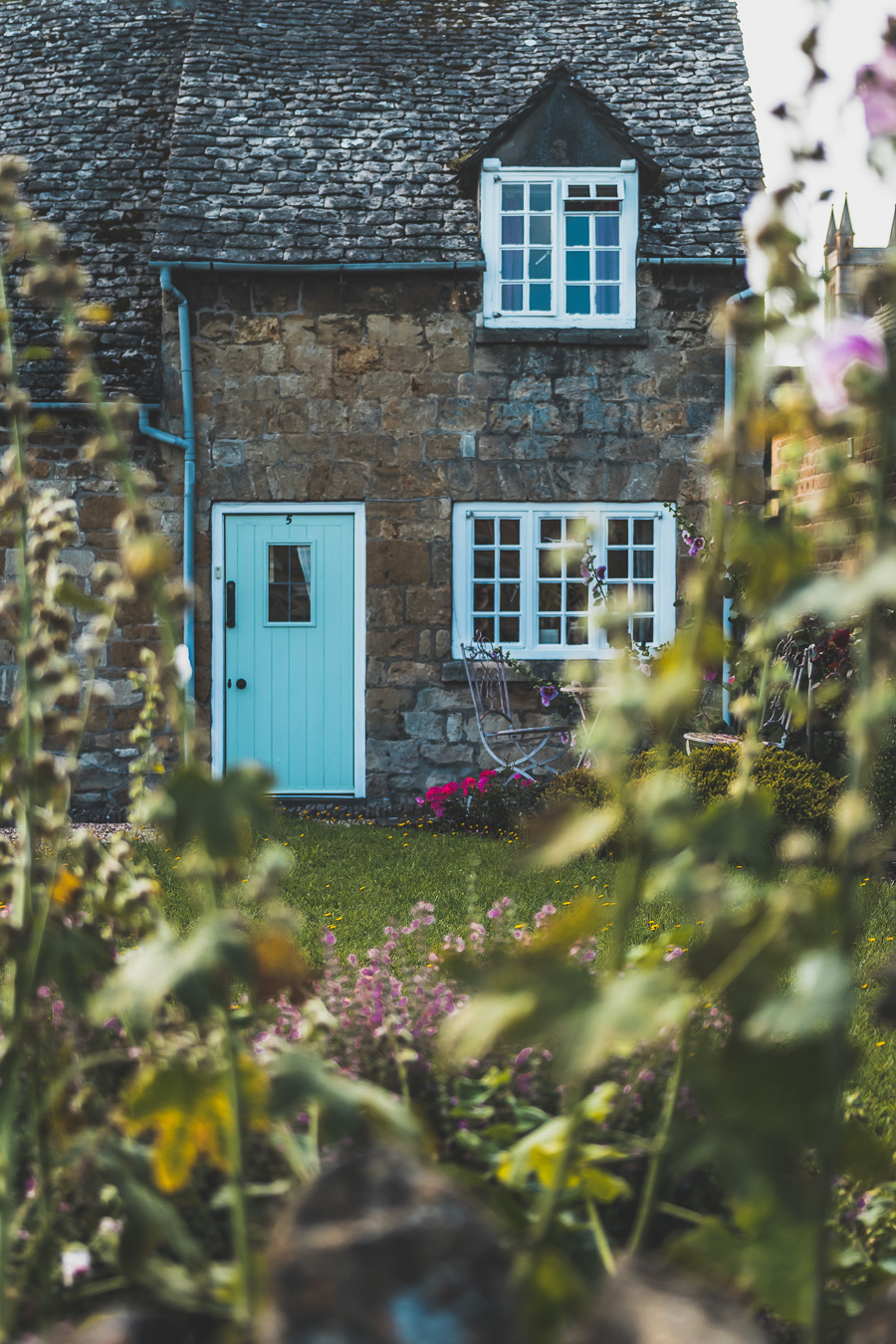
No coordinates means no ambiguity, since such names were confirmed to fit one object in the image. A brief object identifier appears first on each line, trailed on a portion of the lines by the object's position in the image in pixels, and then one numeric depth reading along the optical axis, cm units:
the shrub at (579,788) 749
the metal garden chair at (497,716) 900
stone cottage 924
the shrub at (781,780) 680
